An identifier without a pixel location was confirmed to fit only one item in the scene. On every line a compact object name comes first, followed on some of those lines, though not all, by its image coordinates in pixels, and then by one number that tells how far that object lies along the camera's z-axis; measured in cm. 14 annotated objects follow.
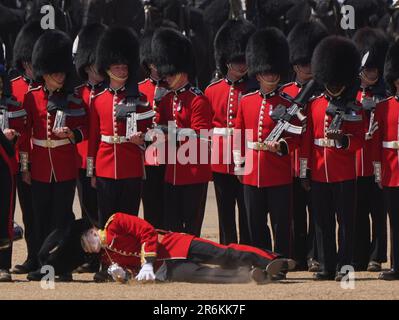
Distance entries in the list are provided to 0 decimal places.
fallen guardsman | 1791
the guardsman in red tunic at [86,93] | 1984
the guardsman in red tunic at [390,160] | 1837
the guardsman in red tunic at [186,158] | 1937
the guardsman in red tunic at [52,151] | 1894
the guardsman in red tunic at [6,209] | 1852
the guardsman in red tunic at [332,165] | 1823
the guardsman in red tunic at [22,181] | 1905
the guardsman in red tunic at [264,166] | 1847
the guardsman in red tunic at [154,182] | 1987
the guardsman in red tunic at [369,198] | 1945
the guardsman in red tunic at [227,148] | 1981
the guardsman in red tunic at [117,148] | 1894
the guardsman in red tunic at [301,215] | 1942
